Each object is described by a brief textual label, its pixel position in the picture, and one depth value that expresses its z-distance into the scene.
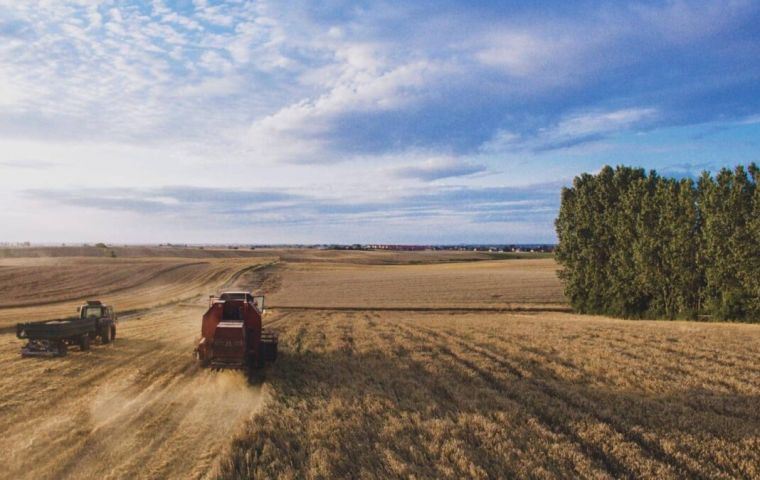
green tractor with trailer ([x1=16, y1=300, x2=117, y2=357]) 20.00
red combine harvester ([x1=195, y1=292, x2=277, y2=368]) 15.72
